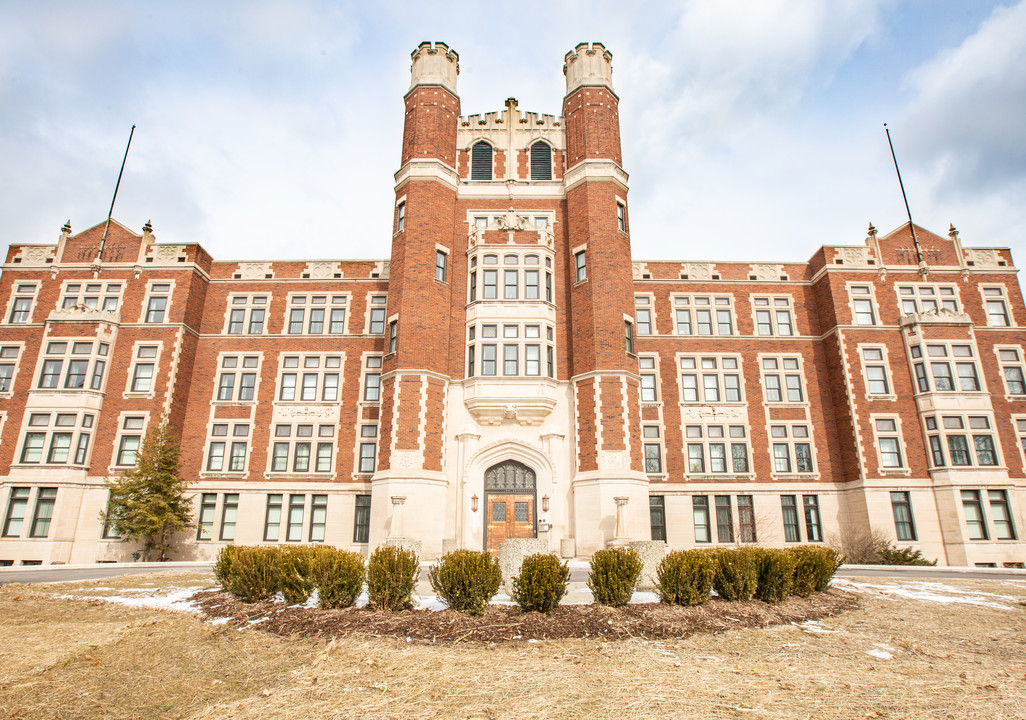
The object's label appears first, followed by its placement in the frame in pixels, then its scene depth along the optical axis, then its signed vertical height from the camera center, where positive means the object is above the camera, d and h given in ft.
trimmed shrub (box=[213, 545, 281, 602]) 37.14 -2.28
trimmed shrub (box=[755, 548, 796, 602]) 37.35 -2.52
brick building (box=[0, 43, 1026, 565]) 85.15 +24.29
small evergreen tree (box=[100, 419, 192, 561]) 84.69 +5.08
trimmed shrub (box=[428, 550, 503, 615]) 33.09 -2.44
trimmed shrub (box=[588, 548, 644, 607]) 34.58 -2.29
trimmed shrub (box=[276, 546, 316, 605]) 35.32 -2.36
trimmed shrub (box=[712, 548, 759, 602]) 36.83 -2.43
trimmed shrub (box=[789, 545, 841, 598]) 39.86 -2.22
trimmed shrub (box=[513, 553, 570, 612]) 32.53 -2.62
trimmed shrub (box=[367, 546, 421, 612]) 33.88 -2.55
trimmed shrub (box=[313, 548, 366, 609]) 34.27 -2.35
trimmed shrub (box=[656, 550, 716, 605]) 34.99 -2.56
